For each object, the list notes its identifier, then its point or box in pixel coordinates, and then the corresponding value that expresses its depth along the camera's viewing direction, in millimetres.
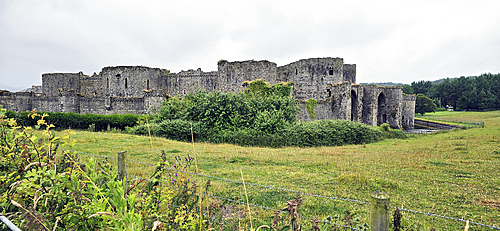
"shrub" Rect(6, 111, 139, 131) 20328
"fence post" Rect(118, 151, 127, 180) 3297
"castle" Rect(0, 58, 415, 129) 24641
